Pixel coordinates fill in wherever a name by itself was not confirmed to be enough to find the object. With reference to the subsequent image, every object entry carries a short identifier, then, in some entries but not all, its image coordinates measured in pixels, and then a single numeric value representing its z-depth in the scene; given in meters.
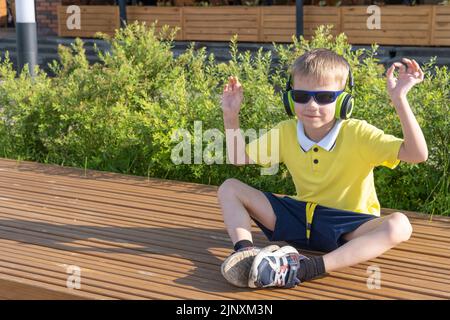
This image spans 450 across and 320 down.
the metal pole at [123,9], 12.27
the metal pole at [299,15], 10.88
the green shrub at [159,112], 4.36
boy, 2.89
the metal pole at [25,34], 6.98
